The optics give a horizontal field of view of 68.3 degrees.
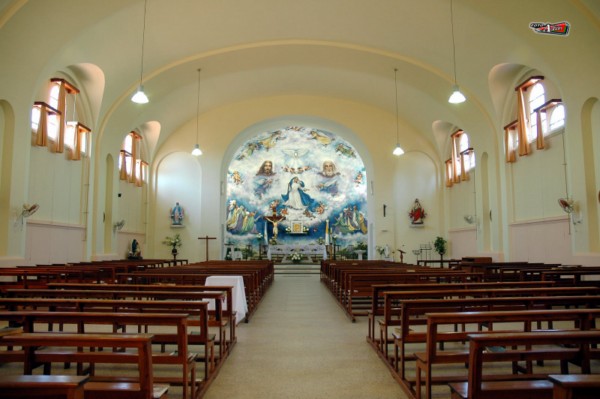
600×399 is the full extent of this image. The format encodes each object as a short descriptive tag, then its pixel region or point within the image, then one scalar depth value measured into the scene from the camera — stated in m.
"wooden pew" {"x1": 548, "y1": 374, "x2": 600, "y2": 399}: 1.51
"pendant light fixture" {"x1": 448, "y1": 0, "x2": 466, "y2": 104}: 8.76
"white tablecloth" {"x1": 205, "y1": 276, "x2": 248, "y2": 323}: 6.19
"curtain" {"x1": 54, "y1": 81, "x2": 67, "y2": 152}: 11.28
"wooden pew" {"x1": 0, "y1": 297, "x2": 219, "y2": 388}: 3.44
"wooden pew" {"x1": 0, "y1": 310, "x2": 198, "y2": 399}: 2.84
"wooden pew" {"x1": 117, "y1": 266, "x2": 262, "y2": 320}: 6.77
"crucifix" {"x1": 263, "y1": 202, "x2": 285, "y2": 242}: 21.36
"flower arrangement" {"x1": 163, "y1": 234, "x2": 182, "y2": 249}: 17.58
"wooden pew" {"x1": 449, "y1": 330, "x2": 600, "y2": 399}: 2.15
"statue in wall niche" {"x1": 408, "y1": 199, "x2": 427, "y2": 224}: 17.59
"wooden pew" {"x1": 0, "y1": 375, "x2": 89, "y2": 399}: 1.55
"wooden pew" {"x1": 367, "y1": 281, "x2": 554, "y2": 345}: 4.79
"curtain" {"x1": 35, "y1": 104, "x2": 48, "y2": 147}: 10.54
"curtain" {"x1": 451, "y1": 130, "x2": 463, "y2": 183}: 16.47
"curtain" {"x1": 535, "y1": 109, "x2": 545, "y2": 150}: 10.97
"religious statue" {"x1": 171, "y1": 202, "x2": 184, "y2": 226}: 17.89
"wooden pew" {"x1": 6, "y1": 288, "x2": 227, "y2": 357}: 4.15
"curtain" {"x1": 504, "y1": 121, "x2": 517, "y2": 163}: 12.34
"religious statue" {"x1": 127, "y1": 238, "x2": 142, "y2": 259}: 15.64
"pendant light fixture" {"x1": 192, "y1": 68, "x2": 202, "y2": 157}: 17.25
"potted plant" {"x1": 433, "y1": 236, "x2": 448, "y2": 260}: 16.92
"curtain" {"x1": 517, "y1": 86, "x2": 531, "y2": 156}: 11.55
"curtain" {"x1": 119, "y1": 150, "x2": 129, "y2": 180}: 15.48
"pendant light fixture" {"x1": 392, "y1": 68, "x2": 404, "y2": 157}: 13.80
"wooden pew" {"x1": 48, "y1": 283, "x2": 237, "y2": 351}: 4.52
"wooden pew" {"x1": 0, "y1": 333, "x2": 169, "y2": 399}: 2.17
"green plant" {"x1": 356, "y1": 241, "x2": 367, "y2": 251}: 20.76
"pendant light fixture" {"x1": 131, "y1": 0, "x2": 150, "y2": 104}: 8.57
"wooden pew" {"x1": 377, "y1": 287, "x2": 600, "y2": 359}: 4.13
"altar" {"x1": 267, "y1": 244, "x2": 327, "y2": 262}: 19.42
